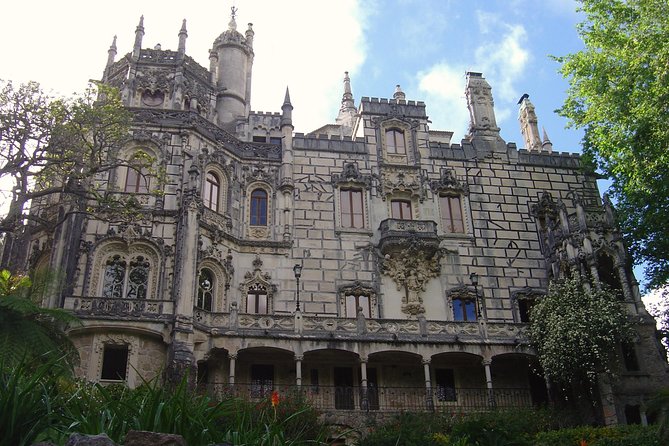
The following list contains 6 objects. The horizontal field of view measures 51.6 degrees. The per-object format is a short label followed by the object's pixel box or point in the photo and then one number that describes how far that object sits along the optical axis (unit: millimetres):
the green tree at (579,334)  24281
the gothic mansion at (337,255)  24844
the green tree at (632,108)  25703
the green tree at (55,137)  20047
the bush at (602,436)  18156
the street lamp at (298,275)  27209
